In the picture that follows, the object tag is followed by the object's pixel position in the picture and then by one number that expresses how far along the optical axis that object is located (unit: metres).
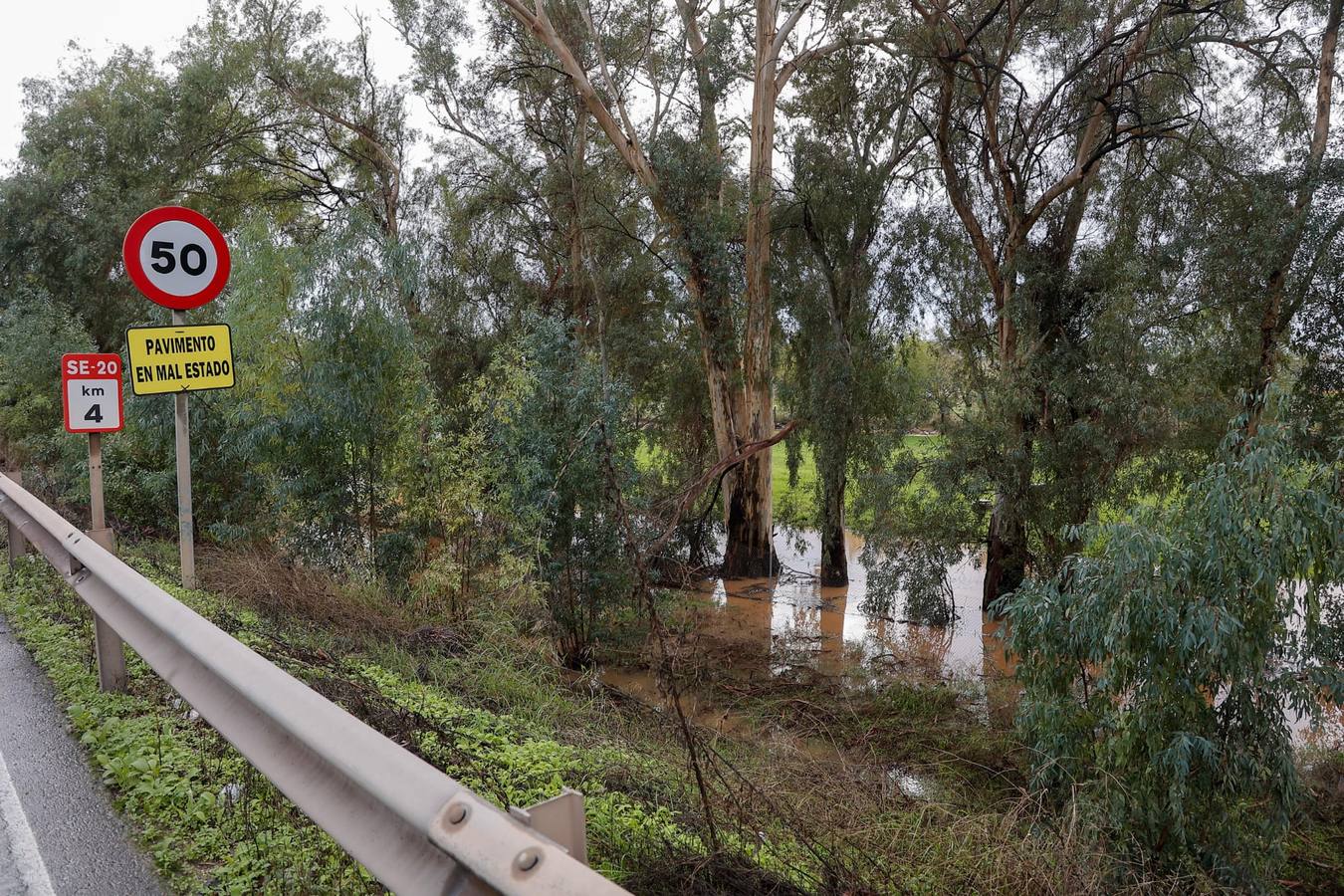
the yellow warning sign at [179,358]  6.43
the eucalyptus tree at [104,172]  21.94
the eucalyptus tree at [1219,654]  6.57
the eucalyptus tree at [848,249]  19.52
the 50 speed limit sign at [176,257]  6.42
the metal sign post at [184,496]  6.71
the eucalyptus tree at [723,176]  18.70
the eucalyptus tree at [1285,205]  13.93
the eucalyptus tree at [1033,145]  16.02
